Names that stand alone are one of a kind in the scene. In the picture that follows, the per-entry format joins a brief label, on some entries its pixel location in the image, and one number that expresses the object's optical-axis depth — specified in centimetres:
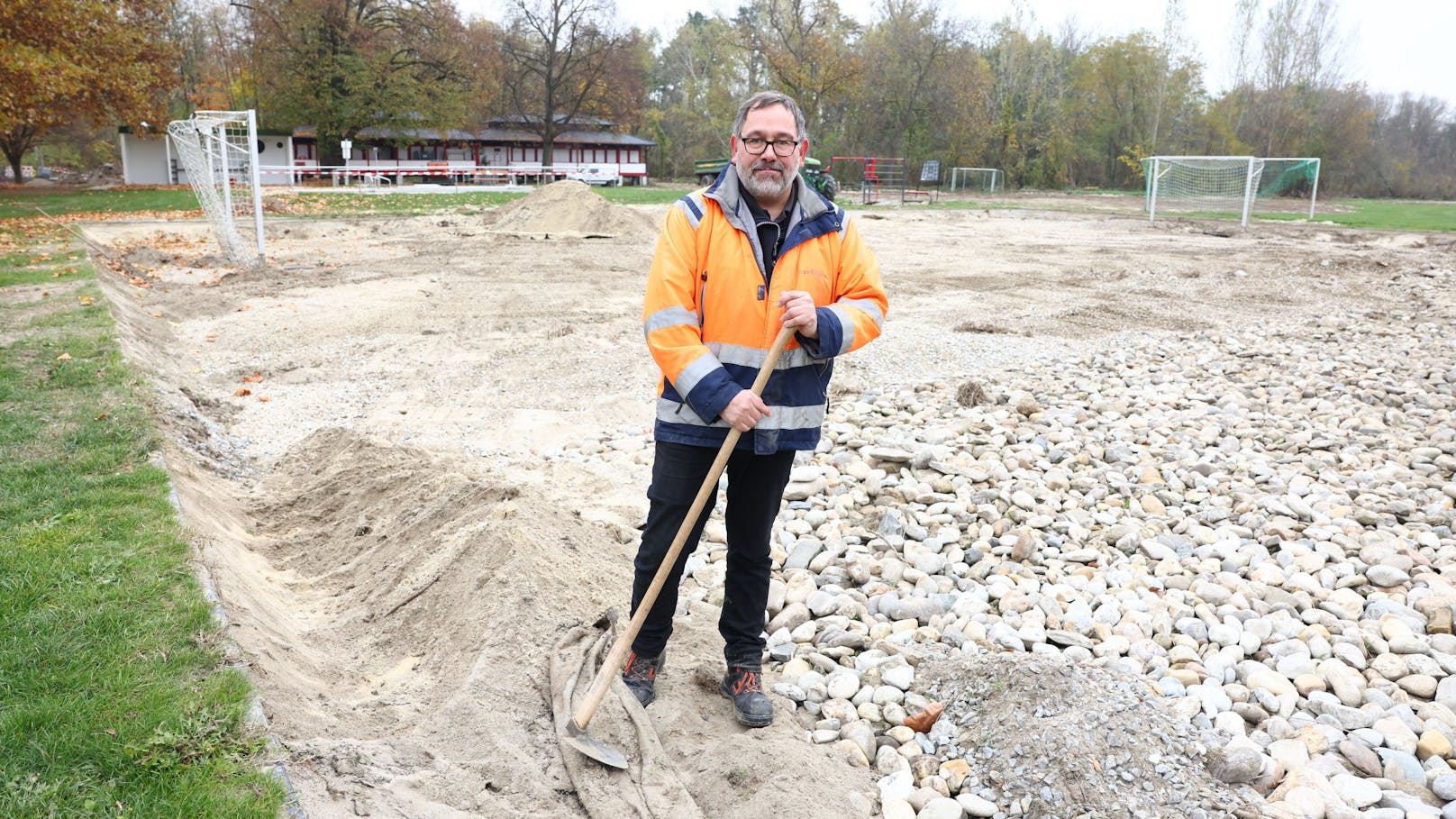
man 296
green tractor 2789
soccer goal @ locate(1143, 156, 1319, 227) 2881
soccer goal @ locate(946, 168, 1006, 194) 4656
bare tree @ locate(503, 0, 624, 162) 4650
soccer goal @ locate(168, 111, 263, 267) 1402
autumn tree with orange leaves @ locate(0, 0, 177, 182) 1828
